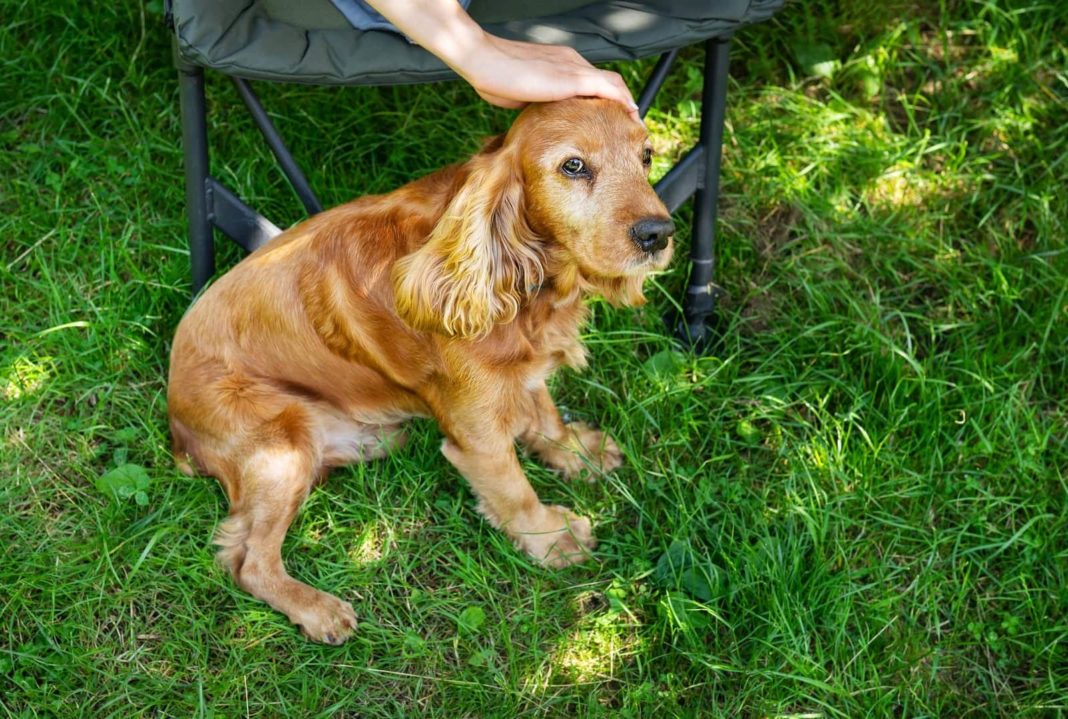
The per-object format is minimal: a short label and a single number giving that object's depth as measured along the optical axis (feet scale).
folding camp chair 8.93
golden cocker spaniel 7.95
